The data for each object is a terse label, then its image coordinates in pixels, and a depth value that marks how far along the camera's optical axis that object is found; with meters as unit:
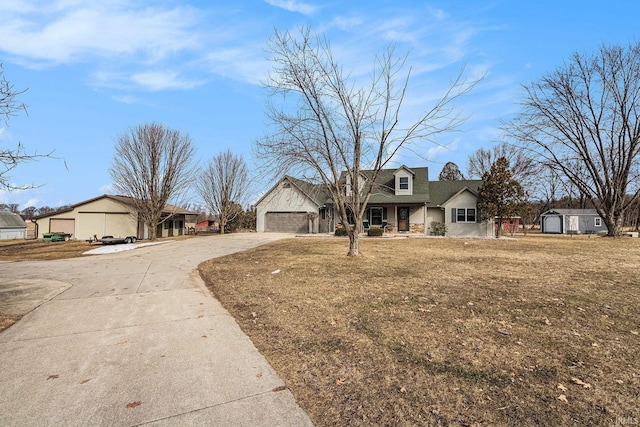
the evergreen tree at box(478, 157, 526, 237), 23.61
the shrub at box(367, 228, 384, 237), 23.36
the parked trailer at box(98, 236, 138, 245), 21.66
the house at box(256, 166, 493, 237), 26.53
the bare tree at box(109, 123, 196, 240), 24.88
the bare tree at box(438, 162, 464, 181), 48.00
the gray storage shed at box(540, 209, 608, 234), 40.97
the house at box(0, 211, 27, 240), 43.69
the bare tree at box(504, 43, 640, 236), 21.41
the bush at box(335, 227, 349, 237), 24.12
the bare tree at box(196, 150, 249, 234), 34.62
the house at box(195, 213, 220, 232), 44.17
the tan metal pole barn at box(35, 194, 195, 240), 29.61
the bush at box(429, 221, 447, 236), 25.89
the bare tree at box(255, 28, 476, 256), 11.31
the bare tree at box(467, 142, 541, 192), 28.65
